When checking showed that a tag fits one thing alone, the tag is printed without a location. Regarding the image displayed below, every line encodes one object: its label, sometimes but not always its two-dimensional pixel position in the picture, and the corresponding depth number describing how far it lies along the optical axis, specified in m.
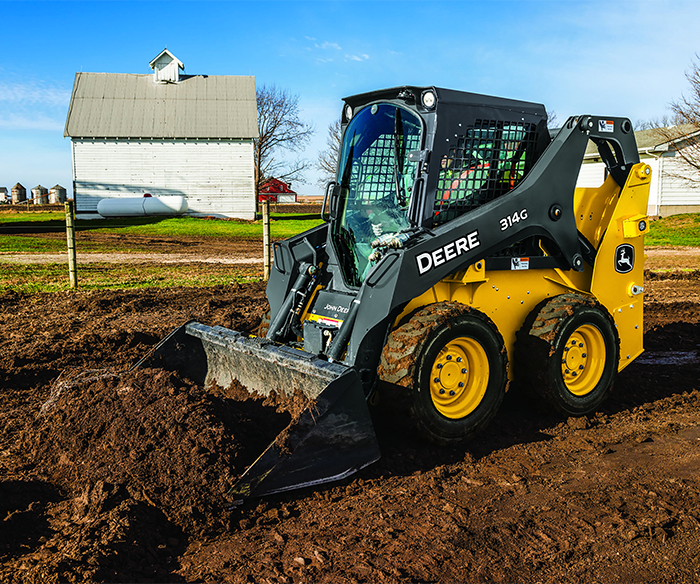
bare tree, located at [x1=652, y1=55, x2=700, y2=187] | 25.86
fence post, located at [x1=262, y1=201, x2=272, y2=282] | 12.69
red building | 50.88
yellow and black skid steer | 4.22
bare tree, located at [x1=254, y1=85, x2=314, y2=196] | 50.72
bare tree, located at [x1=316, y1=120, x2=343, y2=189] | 49.70
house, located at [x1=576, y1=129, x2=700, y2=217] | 31.64
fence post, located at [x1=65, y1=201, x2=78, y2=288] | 11.73
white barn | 34.06
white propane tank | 33.03
